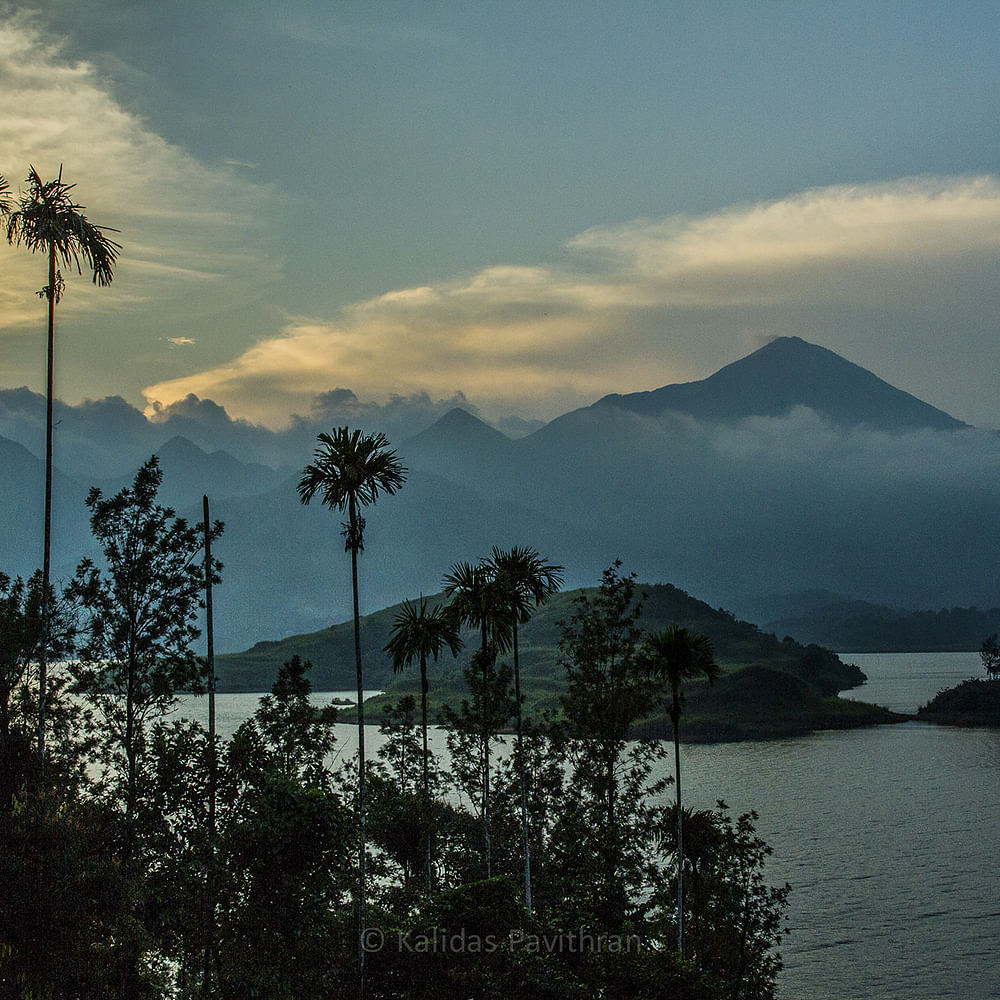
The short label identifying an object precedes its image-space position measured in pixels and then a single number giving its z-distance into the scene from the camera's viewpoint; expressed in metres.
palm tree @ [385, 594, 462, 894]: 60.91
